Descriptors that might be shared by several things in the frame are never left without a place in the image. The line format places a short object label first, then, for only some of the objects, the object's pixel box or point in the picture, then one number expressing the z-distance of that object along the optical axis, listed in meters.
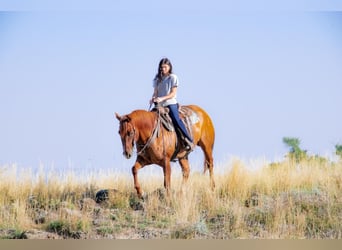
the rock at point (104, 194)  18.55
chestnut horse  17.87
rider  18.66
